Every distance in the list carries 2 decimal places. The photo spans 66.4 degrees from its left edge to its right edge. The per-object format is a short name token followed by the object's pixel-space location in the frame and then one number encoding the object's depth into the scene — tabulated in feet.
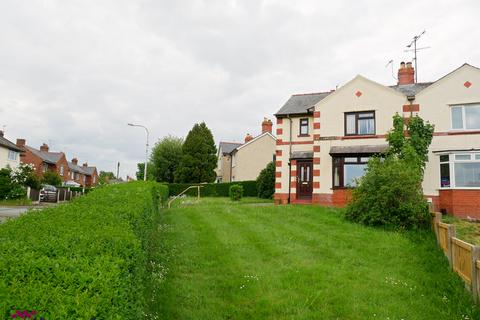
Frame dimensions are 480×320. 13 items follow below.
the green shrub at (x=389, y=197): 42.78
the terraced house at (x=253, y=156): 130.00
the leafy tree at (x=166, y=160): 163.94
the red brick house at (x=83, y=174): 237.16
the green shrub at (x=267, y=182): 96.12
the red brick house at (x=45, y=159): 177.17
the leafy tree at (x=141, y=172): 162.05
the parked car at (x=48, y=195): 117.91
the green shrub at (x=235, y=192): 88.38
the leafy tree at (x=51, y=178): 156.84
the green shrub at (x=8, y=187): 99.55
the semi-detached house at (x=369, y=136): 60.34
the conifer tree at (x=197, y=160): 140.97
